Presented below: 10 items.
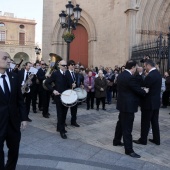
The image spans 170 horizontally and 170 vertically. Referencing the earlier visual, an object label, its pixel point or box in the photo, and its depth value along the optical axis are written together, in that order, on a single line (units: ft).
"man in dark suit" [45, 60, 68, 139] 19.32
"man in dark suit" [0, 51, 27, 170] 9.84
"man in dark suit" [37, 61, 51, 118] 26.53
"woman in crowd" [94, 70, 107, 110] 31.01
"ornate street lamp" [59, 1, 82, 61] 36.42
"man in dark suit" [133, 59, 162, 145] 16.78
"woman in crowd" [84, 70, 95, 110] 31.81
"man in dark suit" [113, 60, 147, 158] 15.00
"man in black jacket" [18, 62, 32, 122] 24.72
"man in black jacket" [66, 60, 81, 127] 20.68
